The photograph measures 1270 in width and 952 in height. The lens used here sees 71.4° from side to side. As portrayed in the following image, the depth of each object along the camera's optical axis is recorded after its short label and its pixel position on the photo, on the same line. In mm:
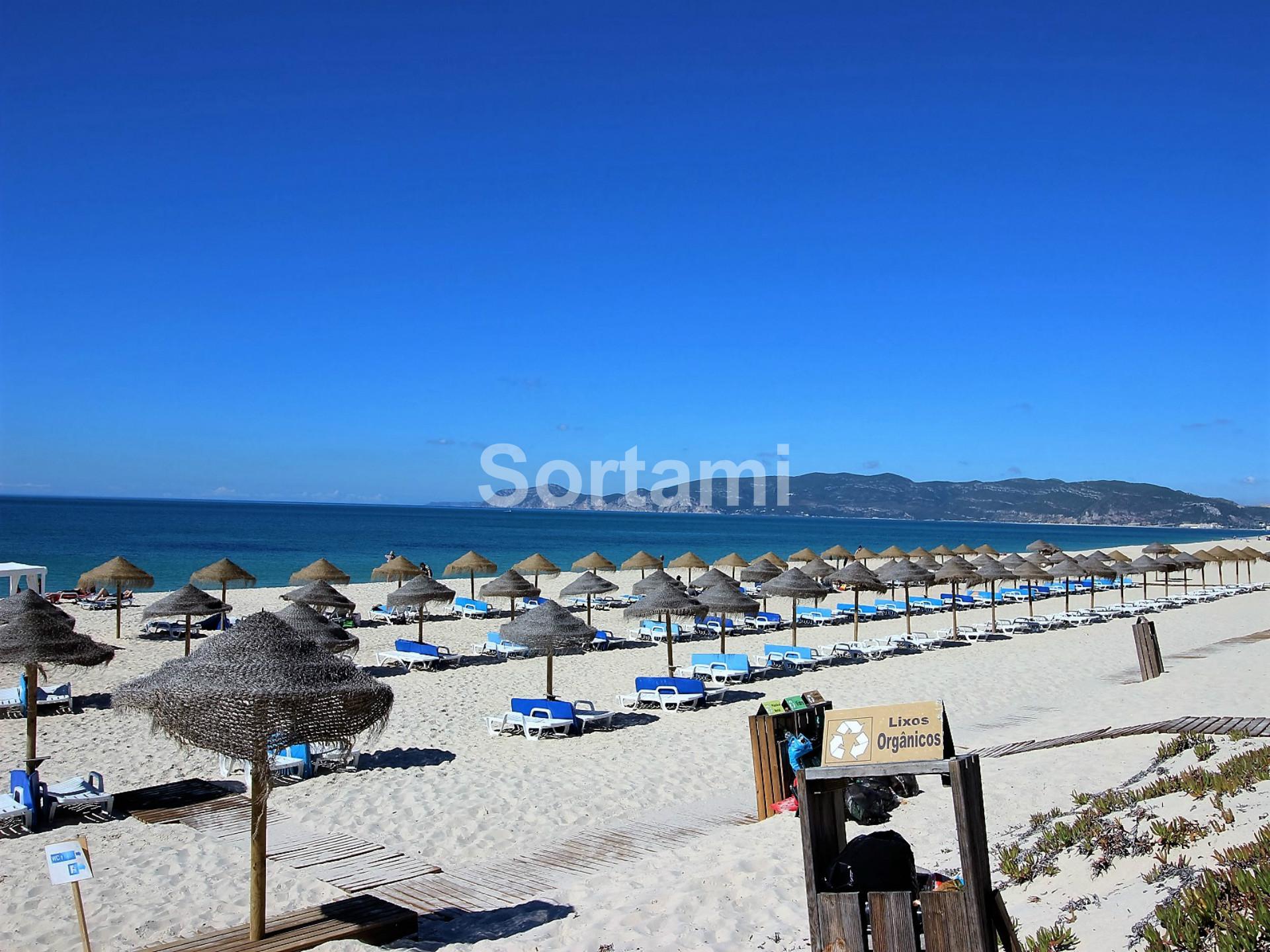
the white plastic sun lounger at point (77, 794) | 7480
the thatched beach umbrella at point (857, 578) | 19781
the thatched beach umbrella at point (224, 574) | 20047
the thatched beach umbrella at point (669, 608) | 14422
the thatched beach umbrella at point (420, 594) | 17750
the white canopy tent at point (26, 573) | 22766
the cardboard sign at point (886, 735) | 3377
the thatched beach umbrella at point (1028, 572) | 24344
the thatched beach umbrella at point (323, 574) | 20797
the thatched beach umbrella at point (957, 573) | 21406
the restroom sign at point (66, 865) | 4441
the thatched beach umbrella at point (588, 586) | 21109
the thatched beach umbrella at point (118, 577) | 19000
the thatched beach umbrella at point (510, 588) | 19078
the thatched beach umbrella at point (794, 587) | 17625
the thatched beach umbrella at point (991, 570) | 22859
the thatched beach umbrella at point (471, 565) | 23547
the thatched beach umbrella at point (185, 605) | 15828
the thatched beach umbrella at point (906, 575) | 21031
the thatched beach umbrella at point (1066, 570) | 25742
